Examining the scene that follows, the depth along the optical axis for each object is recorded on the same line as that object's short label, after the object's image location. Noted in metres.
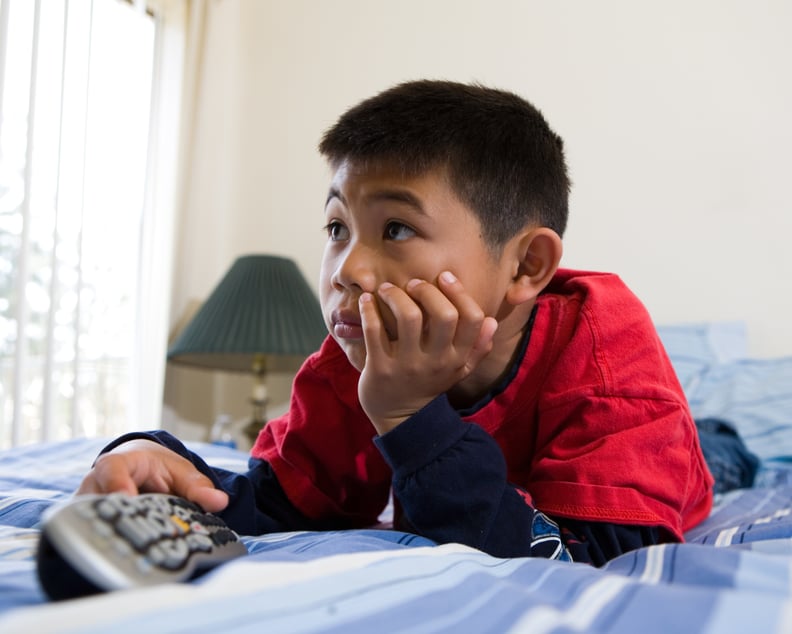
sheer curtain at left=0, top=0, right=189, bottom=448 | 1.75
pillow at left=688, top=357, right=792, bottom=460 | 1.44
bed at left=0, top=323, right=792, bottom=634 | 0.35
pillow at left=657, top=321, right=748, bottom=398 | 1.67
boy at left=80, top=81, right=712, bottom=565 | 0.70
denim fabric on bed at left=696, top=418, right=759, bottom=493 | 1.35
